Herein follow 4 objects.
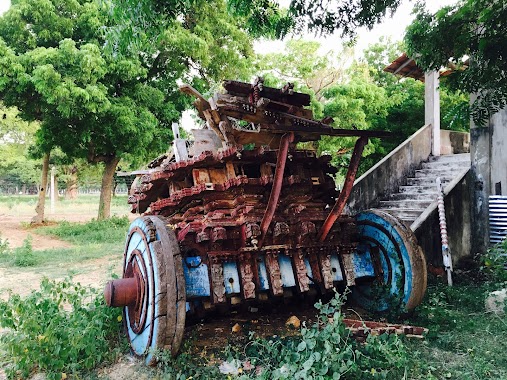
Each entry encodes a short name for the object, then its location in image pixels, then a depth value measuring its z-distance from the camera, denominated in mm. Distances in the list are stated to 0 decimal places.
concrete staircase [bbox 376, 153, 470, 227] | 7807
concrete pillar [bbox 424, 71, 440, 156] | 10023
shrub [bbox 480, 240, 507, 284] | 5262
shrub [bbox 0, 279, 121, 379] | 3320
